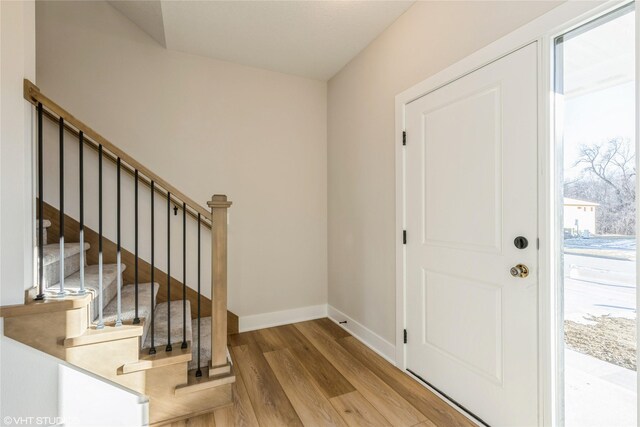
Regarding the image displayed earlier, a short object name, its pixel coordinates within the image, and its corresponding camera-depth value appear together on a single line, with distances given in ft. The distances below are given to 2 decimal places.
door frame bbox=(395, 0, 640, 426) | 4.12
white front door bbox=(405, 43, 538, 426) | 4.44
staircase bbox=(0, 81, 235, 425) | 4.63
